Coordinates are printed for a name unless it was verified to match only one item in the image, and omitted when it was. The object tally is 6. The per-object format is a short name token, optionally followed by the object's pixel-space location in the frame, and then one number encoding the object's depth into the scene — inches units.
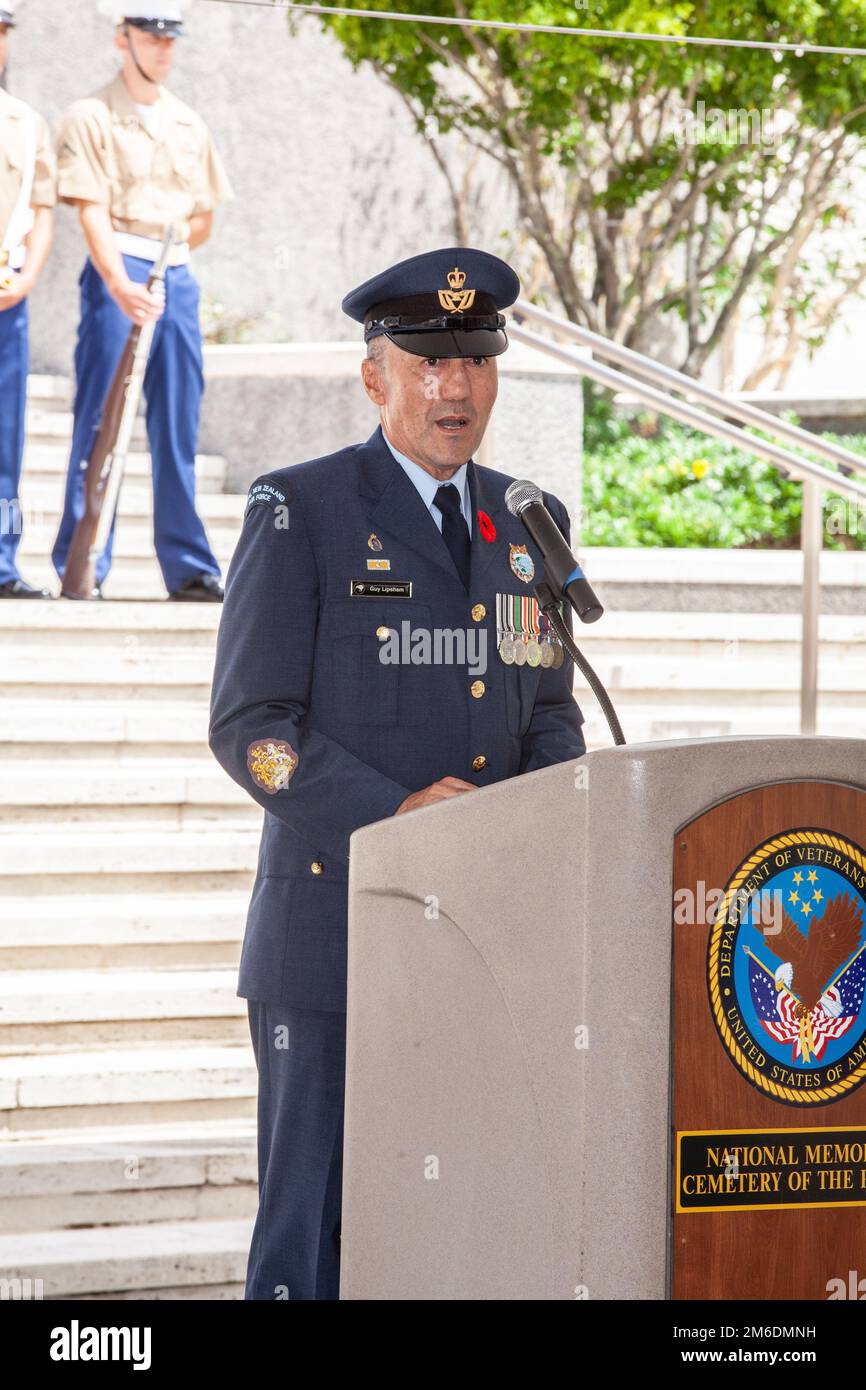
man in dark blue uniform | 163.9
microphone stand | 135.3
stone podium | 118.0
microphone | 138.1
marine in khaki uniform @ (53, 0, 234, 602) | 486.3
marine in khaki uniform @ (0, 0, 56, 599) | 465.4
